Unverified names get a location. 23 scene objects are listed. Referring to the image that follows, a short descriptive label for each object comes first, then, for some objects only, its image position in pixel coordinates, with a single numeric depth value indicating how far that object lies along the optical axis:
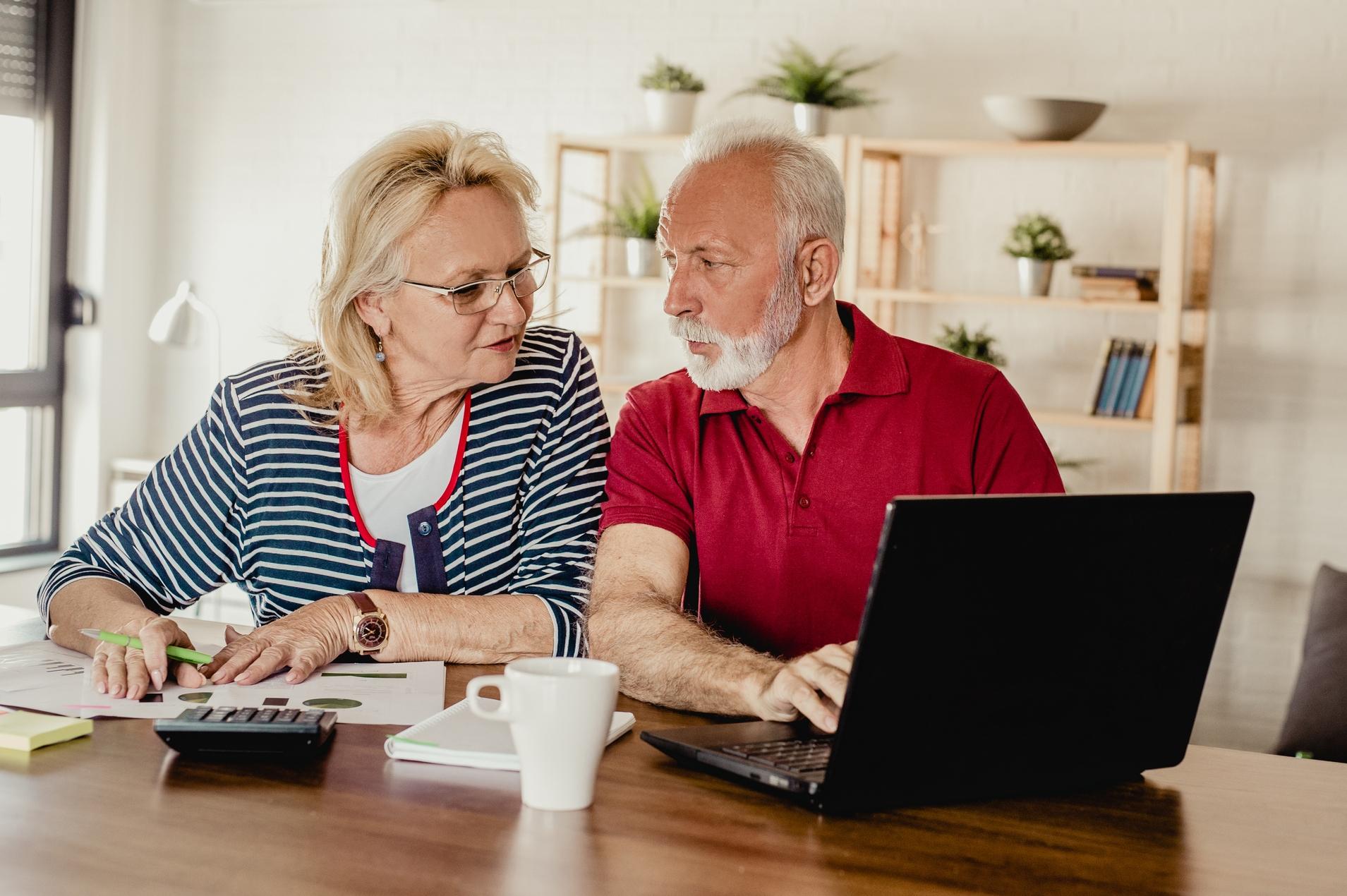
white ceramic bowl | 3.93
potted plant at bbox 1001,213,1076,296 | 4.03
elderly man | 1.94
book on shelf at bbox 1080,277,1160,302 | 3.89
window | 4.88
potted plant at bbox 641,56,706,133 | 4.42
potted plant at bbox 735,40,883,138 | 4.22
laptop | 1.15
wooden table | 1.04
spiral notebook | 1.28
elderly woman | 1.96
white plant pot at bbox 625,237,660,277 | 4.47
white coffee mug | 1.15
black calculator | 1.29
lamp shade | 4.51
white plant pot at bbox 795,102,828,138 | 4.21
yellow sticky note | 1.29
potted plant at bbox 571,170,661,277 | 4.47
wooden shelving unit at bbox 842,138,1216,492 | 3.79
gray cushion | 2.81
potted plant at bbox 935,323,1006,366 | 4.03
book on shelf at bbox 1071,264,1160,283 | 3.90
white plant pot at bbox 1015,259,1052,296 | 4.03
